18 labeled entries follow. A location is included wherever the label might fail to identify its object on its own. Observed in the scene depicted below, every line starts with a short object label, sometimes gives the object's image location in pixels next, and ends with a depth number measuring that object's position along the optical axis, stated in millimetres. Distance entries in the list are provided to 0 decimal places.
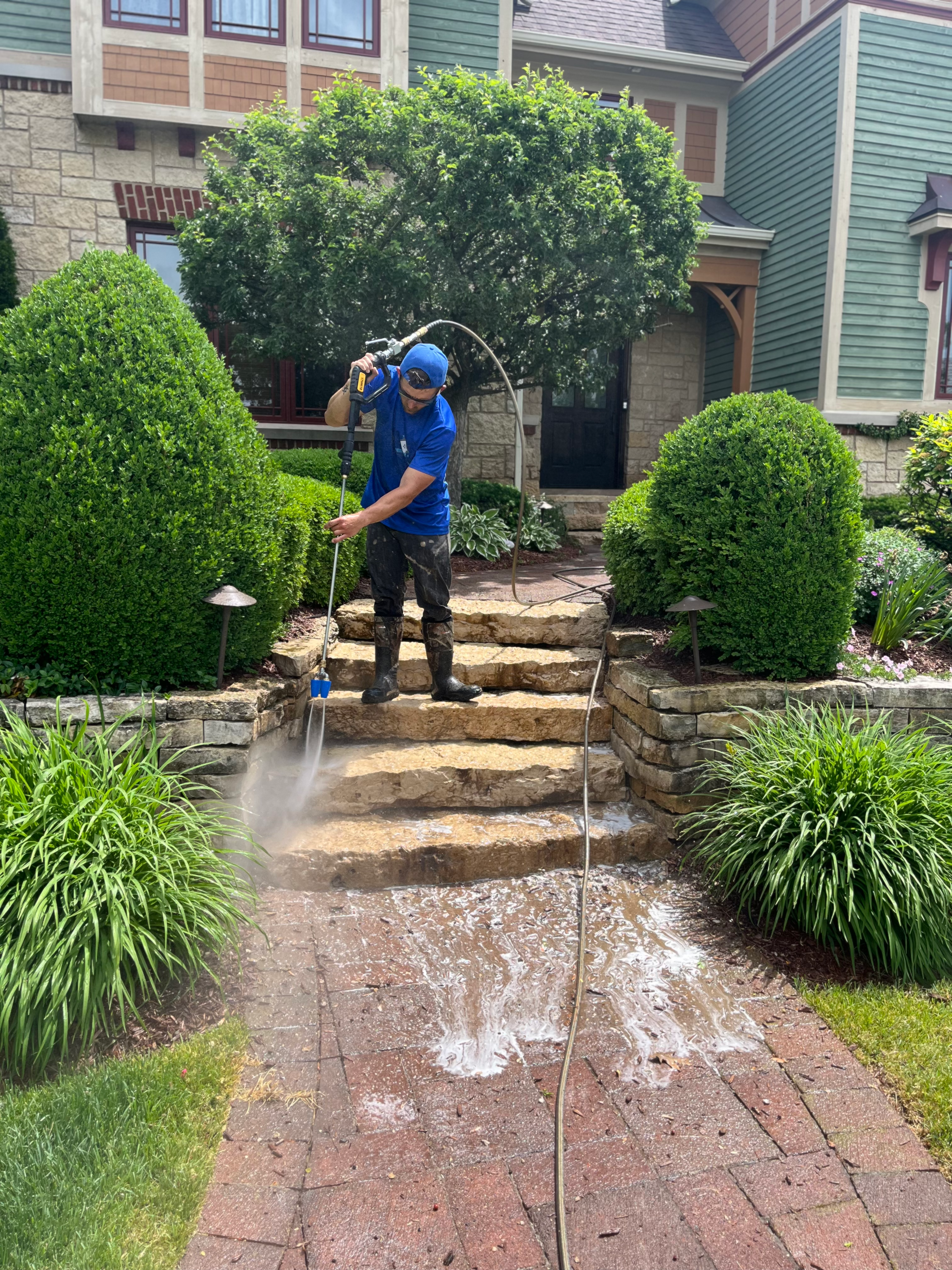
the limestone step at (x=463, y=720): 4539
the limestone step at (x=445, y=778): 4082
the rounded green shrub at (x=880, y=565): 5227
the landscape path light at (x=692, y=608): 4051
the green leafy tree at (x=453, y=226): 7879
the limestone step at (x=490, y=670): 4883
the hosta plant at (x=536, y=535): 9789
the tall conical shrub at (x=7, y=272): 9484
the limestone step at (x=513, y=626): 5441
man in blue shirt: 4164
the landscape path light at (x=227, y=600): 3609
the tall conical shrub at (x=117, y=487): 3508
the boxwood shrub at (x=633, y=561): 4973
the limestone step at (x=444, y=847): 3648
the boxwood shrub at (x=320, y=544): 5137
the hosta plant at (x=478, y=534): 8938
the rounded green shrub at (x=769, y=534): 4184
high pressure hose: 2133
